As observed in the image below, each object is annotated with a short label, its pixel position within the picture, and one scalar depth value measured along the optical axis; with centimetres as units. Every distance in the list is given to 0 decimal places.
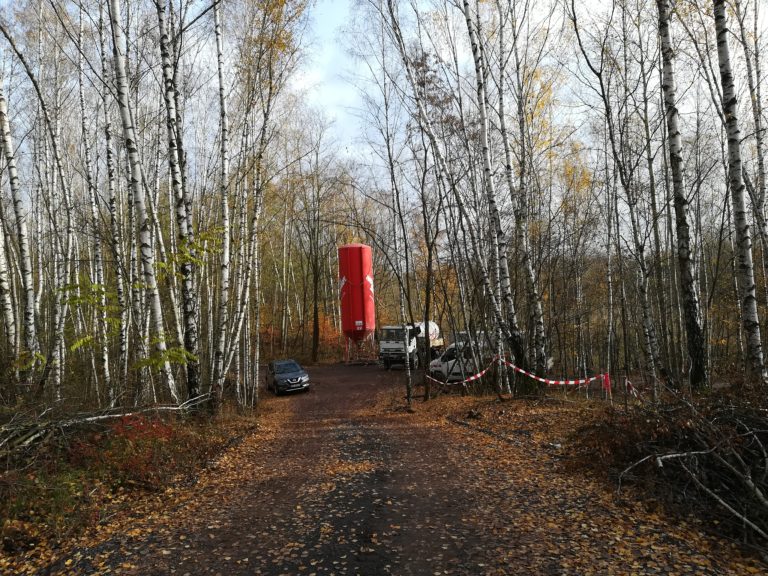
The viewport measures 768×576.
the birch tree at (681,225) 670
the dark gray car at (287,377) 1795
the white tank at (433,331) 2428
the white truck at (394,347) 2314
